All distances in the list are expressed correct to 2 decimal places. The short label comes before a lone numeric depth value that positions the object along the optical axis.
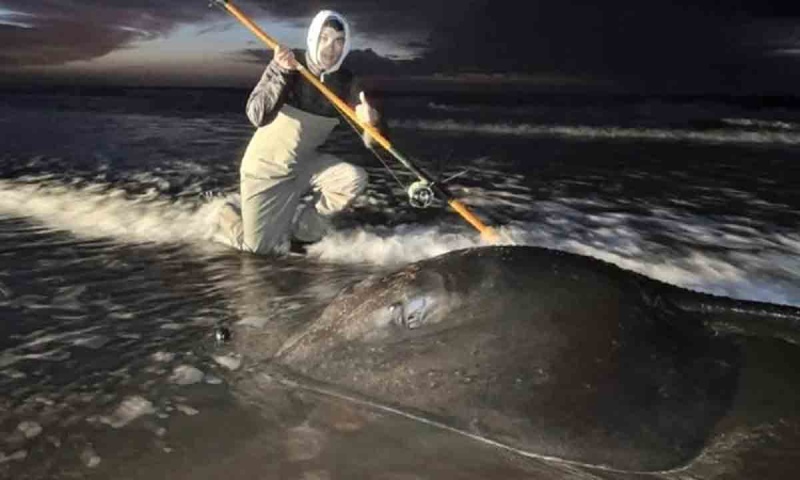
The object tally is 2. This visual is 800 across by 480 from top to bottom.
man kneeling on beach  5.25
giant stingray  2.62
